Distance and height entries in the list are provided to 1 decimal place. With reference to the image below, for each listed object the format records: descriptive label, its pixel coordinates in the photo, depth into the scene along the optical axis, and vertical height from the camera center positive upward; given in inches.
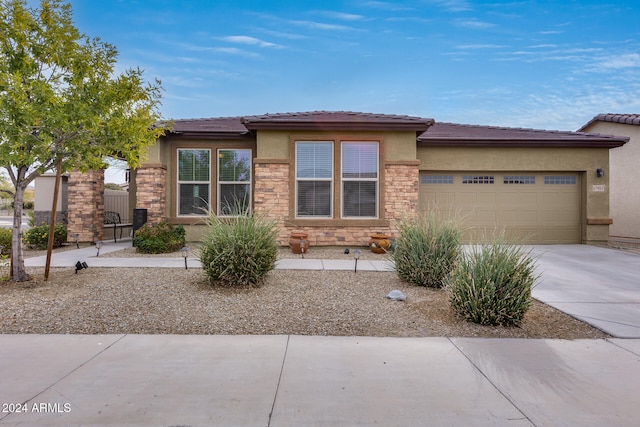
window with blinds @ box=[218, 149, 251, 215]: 445.4 +59.4
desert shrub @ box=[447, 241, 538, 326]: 163.5 -33.2
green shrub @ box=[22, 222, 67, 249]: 408.2 -21.6
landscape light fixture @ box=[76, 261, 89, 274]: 261.6 -36.4
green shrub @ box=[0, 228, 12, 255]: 372.2 -24.1
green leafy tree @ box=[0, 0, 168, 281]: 201.8 +76.8
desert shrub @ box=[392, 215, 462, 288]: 232.8 -22.1
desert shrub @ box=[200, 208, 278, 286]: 219.3 -21.9
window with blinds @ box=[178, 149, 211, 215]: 445.7 +60.4
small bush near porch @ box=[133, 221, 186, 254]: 369.1 -21.0
